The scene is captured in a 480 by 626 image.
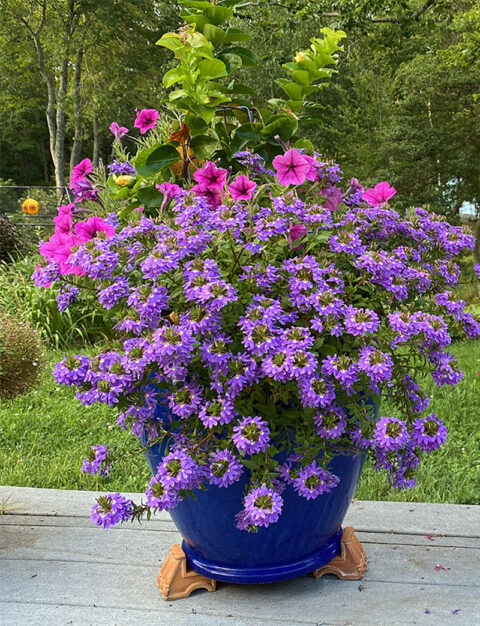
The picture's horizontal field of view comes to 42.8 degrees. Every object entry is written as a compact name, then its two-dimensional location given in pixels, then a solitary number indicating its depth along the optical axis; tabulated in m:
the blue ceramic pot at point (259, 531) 1.48
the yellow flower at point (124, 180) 1.75
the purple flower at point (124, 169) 1.80
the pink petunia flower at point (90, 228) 1.60
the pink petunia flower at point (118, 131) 1.99
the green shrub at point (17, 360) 2.43
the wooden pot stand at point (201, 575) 1.61
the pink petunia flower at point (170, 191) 1.61
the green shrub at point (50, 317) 5.33
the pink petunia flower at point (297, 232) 1.45
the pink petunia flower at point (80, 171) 1.85
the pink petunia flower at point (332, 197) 1.67
